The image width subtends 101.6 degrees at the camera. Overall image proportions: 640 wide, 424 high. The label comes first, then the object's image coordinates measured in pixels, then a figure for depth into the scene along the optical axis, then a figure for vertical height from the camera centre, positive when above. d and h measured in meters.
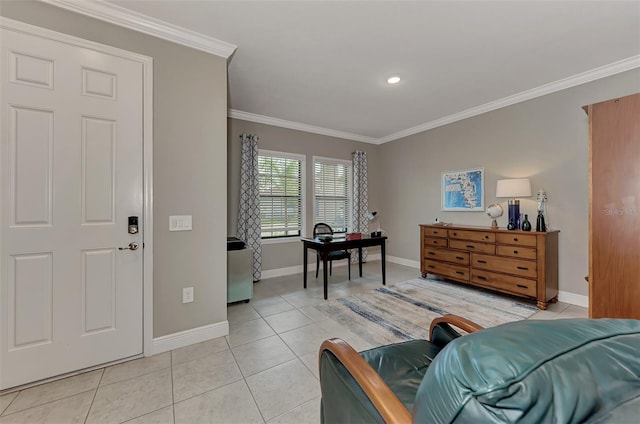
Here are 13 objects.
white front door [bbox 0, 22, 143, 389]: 1.67 +0.05
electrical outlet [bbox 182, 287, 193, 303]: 2.22 -0.70
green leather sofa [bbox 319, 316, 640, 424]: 0.48 -0.33
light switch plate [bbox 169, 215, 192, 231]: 2.16 -0.09
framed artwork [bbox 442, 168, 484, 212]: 3.95 +0.35
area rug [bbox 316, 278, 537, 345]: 2.48 -1.10
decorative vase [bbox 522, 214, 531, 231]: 3.14 -0.16
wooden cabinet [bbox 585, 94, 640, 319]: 2.06 +0.03
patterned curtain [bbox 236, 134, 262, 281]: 3.98 +0.15
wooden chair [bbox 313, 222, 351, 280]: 4.06 -0.33
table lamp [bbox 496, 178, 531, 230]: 3.23 +0.26
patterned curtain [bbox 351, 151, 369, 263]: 5.20 +0.35
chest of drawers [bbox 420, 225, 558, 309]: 2.95 -0.60
